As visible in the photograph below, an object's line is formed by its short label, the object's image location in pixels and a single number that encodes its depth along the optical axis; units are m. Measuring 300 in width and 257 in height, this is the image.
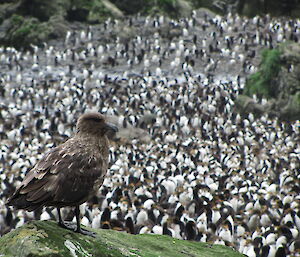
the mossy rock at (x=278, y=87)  43.56
